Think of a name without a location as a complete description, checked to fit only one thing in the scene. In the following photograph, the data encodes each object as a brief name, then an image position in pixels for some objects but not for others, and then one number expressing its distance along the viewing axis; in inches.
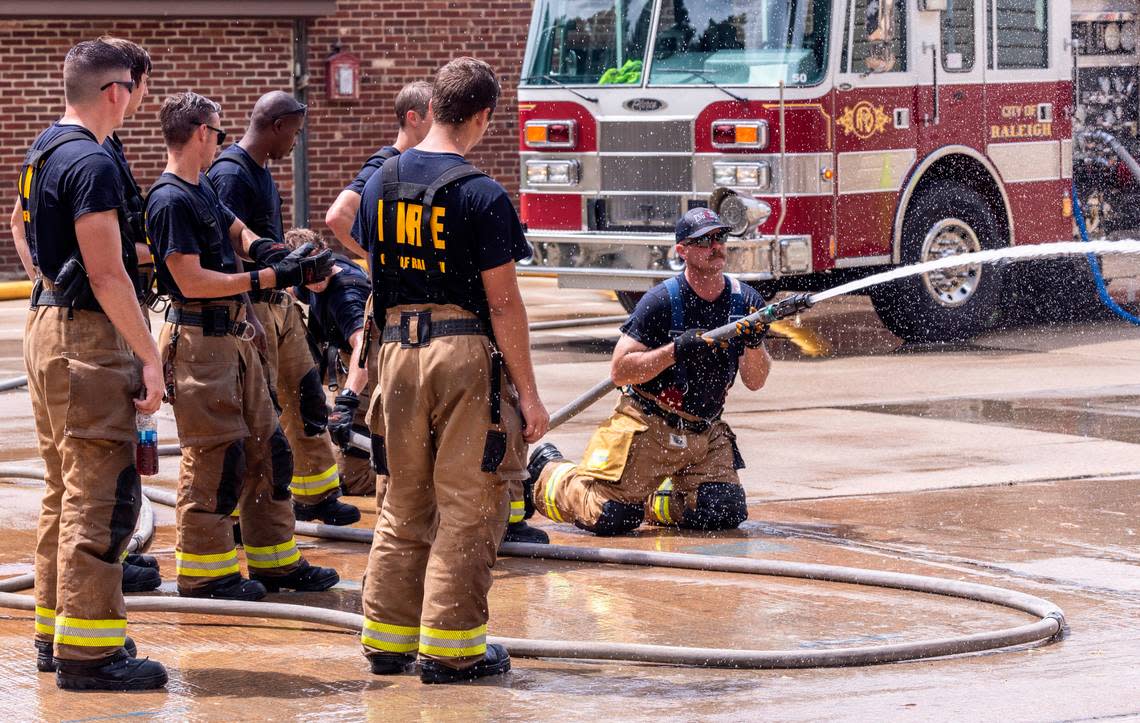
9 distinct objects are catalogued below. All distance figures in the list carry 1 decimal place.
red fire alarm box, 1440.7
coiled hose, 401.7
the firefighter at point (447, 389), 399.9
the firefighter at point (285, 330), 547.8
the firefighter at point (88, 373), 394.0
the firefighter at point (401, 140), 571.5
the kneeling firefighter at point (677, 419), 558.9
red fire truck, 958.4
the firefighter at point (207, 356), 474.3
